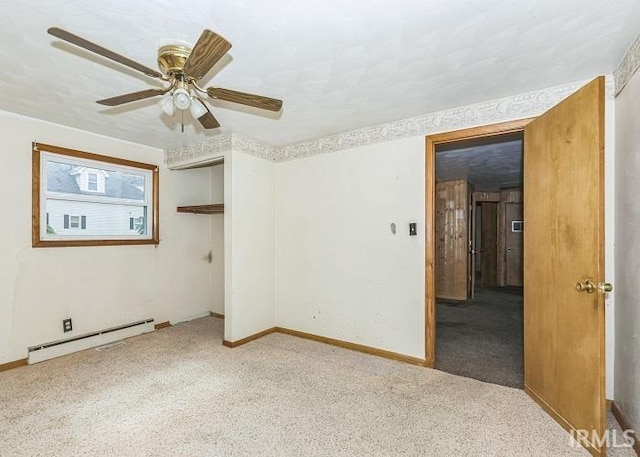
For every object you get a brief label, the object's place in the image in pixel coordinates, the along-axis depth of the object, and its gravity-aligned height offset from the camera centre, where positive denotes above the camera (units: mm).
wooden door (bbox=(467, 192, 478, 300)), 5992 -525
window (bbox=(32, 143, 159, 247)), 2996 +310
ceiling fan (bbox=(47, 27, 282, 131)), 1309 +768
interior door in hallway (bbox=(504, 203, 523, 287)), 7242 -333
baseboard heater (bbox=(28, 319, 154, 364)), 2924 -1173
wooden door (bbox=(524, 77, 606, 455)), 1696 -199
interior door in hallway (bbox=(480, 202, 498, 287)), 7344 -387
